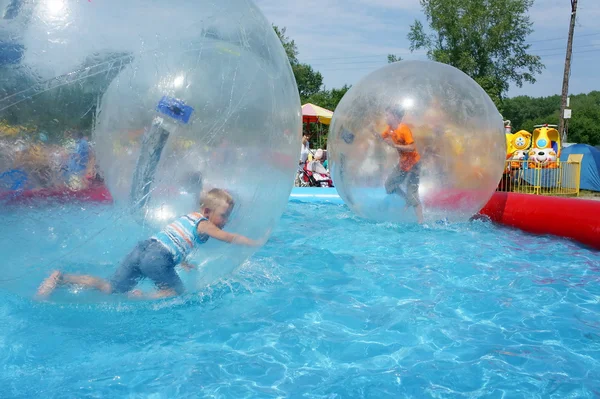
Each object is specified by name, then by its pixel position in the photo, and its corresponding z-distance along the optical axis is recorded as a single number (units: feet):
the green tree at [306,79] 138.72
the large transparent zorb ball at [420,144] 18.63
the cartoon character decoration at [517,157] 43.51
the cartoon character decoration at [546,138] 47.98
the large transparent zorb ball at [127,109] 8.78
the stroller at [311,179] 36.32
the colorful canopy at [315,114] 62.85
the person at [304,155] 40.45
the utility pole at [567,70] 61.00
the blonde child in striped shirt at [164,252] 9.70
